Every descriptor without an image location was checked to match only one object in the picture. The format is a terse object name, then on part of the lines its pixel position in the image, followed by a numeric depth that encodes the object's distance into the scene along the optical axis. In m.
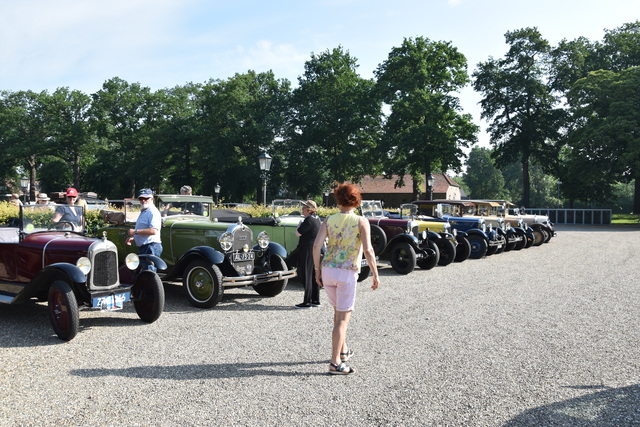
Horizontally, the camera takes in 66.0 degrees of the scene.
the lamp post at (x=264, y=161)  18.08
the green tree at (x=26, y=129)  49.81
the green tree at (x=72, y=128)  50.86
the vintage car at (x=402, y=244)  11.51
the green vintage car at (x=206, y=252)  7.43
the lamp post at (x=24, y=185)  32.39
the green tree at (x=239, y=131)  42.22
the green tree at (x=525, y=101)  42.84
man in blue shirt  6.85
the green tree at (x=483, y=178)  87.88
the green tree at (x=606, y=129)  34.22
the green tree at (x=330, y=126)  39.00
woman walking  4.39
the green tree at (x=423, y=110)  34.78
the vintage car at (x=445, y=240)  13.11
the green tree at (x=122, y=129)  50.31
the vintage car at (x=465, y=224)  15.03
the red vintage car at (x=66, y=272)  5.58
